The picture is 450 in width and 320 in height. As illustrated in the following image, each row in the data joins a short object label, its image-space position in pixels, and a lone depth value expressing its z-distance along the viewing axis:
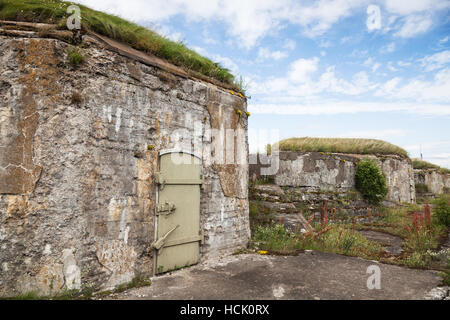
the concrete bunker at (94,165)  3.41
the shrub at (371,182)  11.39
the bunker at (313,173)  10.55
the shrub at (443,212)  8.13
